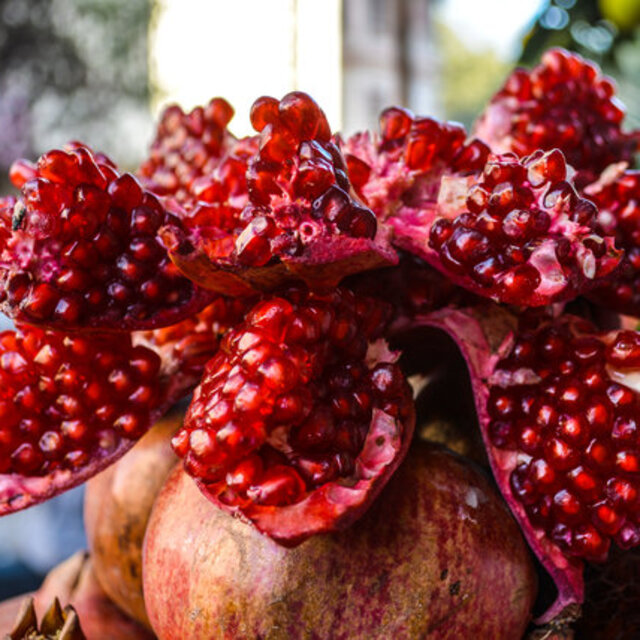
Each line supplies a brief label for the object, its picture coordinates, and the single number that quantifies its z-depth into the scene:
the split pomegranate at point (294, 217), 0.40
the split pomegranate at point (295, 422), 0.38
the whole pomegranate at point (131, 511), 0.60
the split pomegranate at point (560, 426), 0.44
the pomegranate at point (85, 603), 0.63
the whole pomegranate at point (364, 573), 0.44
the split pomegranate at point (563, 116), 0.62
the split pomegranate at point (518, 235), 0.41
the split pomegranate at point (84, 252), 0.43
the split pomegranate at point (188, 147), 0.64
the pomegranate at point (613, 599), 0.53
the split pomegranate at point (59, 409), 0.49
